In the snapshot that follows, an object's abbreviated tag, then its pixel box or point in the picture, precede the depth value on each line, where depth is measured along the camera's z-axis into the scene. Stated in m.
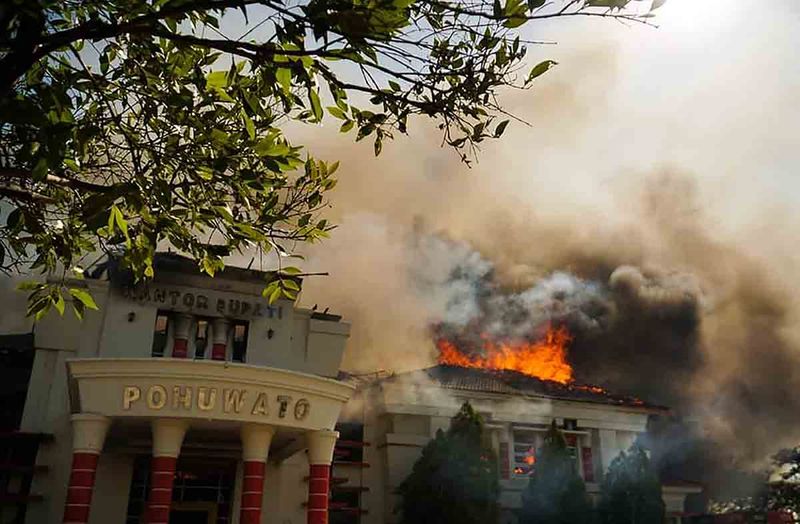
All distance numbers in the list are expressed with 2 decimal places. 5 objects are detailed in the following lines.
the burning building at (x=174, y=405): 14.12
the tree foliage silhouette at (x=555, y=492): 20.92
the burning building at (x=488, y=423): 21.31
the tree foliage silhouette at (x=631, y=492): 21.27
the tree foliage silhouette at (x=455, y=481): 19.31
